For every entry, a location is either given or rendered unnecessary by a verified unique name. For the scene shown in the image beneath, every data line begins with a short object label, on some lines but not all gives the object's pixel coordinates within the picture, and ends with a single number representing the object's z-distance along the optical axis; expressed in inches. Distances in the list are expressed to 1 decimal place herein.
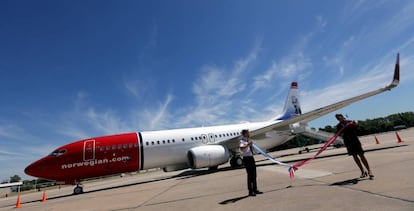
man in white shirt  216.4
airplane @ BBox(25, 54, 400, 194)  524.4
